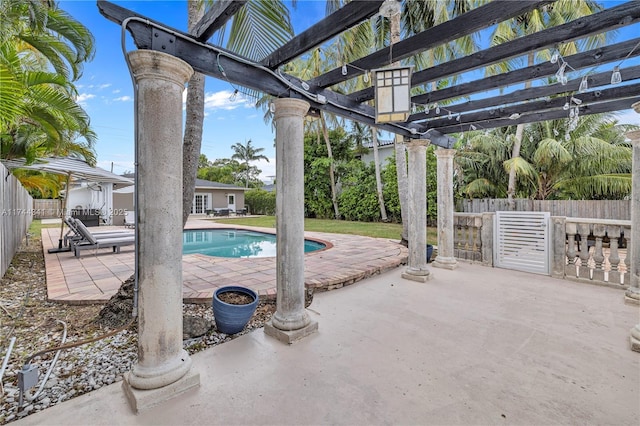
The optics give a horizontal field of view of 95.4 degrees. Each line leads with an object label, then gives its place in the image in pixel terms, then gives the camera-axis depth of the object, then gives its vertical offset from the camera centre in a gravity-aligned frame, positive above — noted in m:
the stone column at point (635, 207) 3.63 +0.00
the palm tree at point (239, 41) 2.89 +1.81
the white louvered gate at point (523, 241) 5.56 -0.67
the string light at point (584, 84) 3.20 +1.36
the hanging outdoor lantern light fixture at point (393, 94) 2.96 +1.19
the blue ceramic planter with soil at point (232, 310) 3.09 -1.07
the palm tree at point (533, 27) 8.97 +6.09
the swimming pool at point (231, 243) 9.05 -1.19
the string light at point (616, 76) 2.98 +1.34
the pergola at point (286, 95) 2.12 +1.27
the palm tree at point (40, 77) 3.84 +2.14
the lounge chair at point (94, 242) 6.59 -0.72
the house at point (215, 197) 23.06 +1.11
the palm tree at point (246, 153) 37.50 +7.41
